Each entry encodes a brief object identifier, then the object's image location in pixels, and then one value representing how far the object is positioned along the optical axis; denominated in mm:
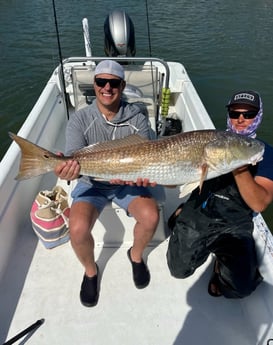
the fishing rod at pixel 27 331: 2502
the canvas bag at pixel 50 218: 3256
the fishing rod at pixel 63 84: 4153
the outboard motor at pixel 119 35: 5520
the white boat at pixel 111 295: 2705
